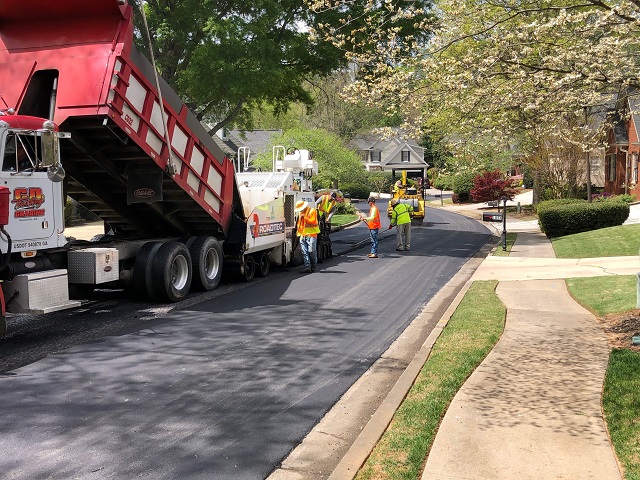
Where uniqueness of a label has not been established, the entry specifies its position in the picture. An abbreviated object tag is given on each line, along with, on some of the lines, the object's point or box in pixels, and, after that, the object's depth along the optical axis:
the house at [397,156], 85.19
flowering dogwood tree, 8.50
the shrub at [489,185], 42.56
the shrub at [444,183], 57.67
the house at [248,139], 60.69
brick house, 36.59
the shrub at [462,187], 51.77
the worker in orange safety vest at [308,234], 15.14
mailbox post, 19.72
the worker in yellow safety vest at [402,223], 19.80
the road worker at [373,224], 18.22
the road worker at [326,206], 17.44
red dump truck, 8.62
